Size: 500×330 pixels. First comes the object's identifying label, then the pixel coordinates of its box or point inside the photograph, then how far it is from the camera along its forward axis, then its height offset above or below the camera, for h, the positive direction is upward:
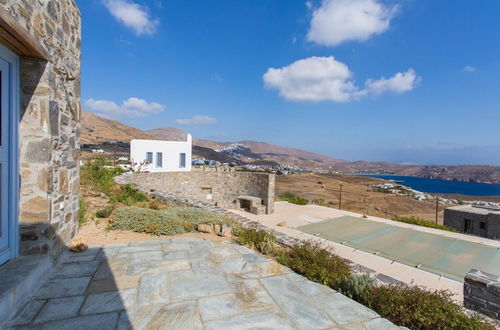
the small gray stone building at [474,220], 11.05 -2.71
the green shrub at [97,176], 9.12 -0.94
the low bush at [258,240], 4.29 -1.55
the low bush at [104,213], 5.77 -1.38
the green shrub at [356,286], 2.92 -1.55
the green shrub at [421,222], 11.37 -2.87
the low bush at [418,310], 2.61 -1.64
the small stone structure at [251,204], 13.80 -2.66
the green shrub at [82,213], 5.14 -1.30
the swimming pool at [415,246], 6.86 -2.85
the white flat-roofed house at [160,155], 18.00 +0.11
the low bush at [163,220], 4.95 -1.40
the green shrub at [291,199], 16.53 -2.80
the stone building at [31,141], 2.27 +0.14
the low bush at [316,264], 3.30 -1.58
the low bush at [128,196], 7.66 -1.35
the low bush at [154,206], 7.19 -1.47
